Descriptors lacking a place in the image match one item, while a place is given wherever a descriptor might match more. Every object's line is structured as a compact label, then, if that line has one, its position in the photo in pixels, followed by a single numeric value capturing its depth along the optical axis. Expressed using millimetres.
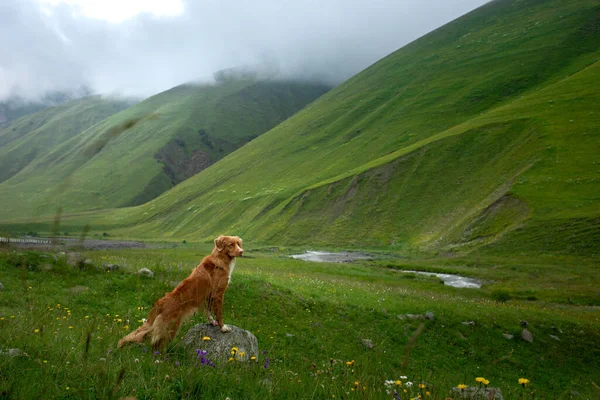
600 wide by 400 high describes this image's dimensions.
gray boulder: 6941
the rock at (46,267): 16714
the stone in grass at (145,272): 17516
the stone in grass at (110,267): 18045
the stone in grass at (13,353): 4047
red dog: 6395
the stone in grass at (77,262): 17325
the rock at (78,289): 13939
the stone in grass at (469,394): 4430
